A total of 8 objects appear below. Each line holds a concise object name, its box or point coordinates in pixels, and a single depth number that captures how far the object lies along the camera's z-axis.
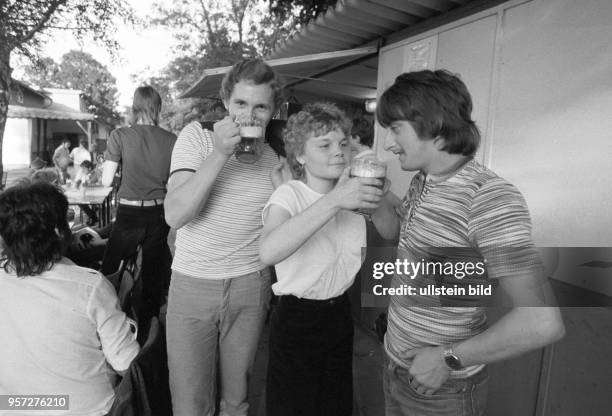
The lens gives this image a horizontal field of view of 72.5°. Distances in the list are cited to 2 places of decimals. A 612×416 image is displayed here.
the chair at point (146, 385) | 1.25
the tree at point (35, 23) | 6.29
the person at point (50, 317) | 1.49
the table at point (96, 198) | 6.01
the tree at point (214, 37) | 19.97
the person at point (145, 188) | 3.53
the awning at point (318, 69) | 5.01
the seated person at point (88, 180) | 6.99
